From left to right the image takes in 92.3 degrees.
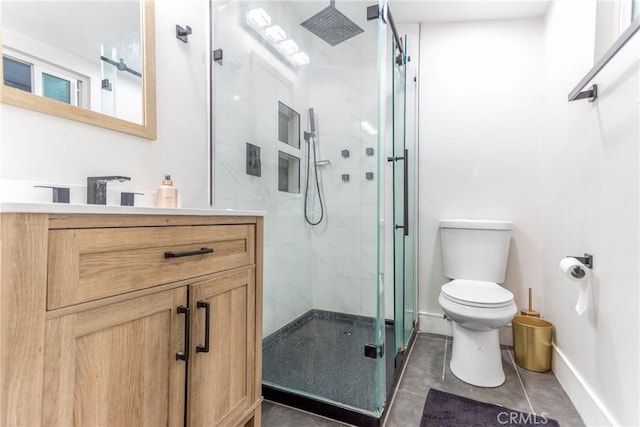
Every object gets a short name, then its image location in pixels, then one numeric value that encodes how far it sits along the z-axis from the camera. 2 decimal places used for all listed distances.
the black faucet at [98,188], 1.00
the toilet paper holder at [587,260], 1.34
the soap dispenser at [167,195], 1.20
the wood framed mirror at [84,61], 0.89
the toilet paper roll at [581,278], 1.34
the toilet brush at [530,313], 2.03
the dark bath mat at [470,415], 1.34
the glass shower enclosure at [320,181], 1.49
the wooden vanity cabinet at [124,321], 0.52
